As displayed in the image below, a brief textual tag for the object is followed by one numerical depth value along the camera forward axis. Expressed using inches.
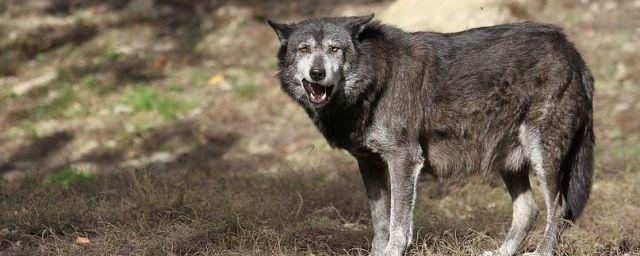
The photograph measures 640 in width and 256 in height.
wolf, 467.5
